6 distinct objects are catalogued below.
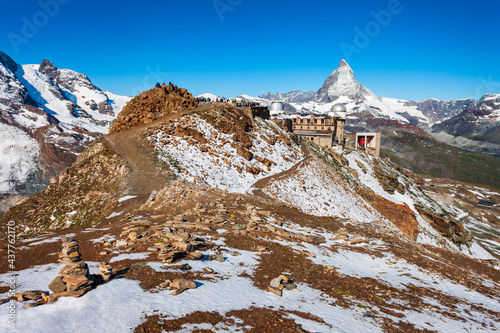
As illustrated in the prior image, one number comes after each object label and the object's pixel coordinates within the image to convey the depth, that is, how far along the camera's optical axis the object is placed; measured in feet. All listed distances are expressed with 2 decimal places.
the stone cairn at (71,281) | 27.99
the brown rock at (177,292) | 31.99
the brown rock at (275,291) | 36.71
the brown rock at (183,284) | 33.24
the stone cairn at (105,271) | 32.73
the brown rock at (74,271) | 29.19
